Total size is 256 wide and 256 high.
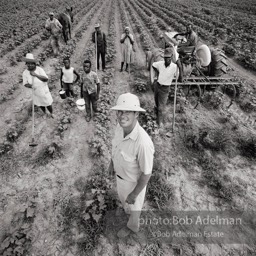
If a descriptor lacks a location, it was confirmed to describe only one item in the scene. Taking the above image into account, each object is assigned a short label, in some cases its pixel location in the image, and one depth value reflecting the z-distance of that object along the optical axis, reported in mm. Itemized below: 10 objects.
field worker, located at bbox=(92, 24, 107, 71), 7207
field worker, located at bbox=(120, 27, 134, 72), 7262
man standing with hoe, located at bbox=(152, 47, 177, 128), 4555
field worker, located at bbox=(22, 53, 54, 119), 4375
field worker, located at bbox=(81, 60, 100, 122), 4714
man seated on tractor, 7070
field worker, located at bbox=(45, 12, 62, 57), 8555
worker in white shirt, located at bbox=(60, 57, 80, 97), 5244
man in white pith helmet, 2150
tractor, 6145
